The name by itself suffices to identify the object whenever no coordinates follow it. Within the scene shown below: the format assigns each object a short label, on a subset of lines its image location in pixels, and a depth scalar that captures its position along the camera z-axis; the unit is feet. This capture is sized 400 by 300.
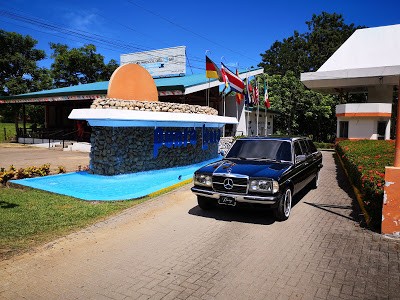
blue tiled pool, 28.38
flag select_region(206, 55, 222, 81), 52.75
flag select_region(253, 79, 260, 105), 71.87
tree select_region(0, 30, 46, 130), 110.73
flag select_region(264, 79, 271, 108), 76.87
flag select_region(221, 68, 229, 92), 53.69
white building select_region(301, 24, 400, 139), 74.38
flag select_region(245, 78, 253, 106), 72.81
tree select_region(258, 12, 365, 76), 165.58
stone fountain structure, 34.47
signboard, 84.02
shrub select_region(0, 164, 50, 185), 31.91
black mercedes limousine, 19.91
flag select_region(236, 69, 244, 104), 64.58
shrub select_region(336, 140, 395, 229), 19.30
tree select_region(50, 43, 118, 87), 130.72
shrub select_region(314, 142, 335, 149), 98.32
